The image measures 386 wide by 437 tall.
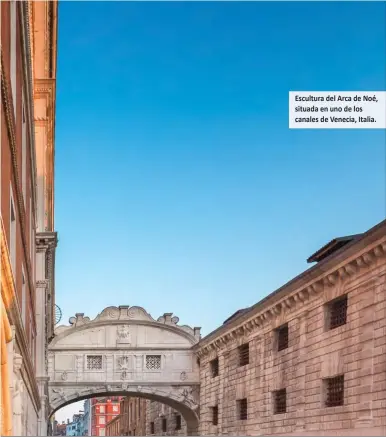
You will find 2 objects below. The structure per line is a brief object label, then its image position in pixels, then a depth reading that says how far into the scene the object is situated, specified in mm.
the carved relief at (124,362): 42750
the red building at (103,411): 127262
